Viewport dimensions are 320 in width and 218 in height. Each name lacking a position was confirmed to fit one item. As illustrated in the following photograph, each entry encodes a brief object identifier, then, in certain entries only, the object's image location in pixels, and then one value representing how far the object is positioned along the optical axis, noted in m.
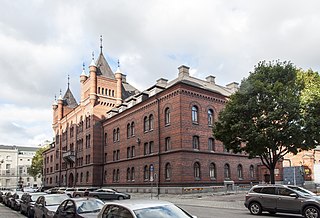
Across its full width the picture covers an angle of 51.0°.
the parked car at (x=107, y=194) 27.75
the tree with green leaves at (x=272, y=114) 22.03
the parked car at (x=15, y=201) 23.56
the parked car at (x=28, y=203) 17.83
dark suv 15.17
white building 121.62
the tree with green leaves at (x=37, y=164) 93.69
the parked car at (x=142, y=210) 6.52
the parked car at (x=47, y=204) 13.33
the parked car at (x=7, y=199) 28.89
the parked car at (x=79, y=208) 9.79
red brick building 34.78
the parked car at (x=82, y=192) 28.90
